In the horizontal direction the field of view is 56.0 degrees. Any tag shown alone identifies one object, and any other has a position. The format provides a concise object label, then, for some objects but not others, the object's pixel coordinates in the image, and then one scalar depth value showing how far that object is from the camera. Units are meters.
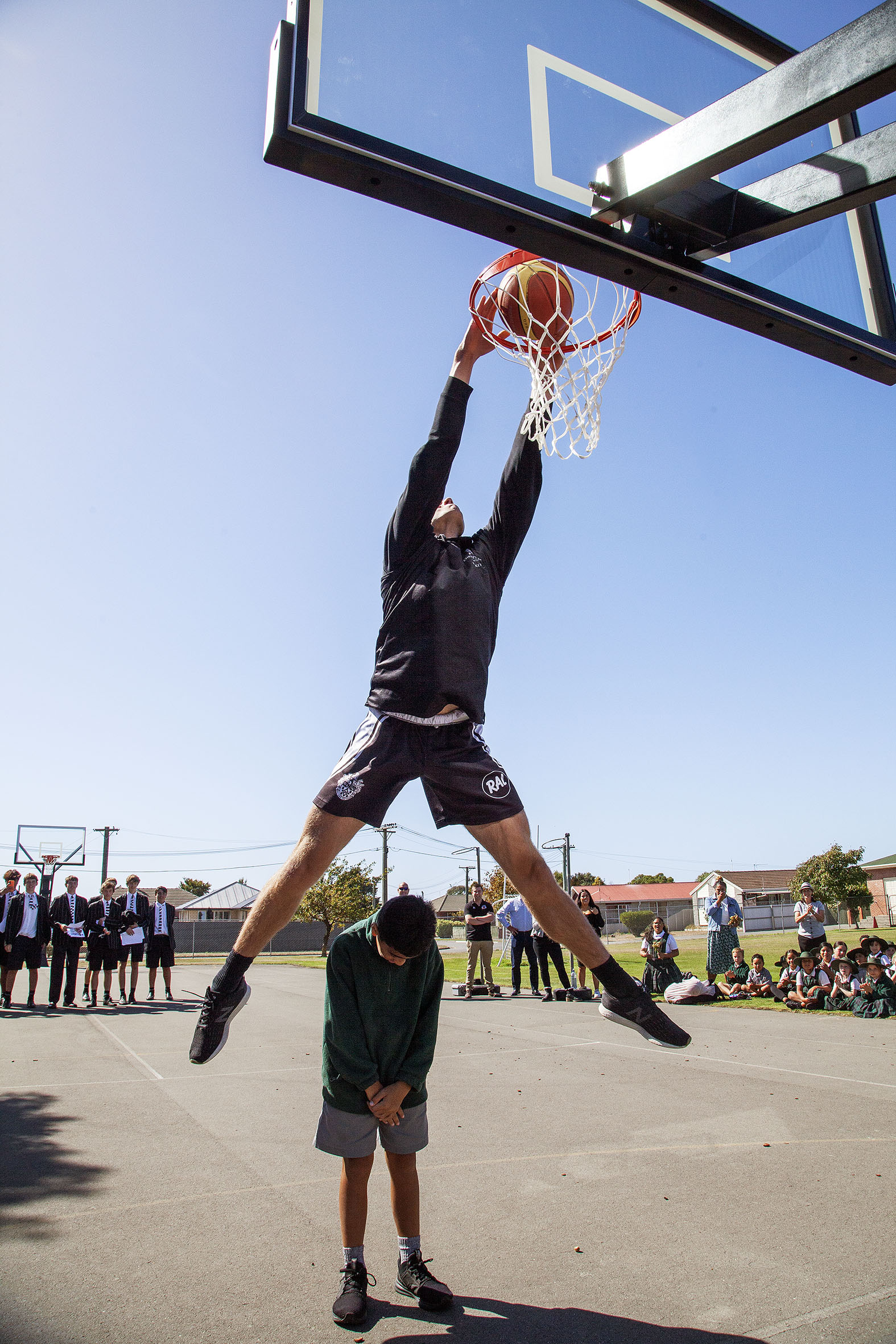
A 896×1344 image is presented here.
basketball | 3.70
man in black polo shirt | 12.68
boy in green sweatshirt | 2.99
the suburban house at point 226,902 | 62.31
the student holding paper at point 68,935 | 11.73
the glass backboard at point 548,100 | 2.80
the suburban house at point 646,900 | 80.06
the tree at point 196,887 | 108.56
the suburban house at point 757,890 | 73.25
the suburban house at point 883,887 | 62.78
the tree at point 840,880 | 50.09
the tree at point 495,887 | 64.50
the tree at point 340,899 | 47.59
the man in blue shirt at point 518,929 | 12.72
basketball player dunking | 3.11
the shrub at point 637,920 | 58.19
